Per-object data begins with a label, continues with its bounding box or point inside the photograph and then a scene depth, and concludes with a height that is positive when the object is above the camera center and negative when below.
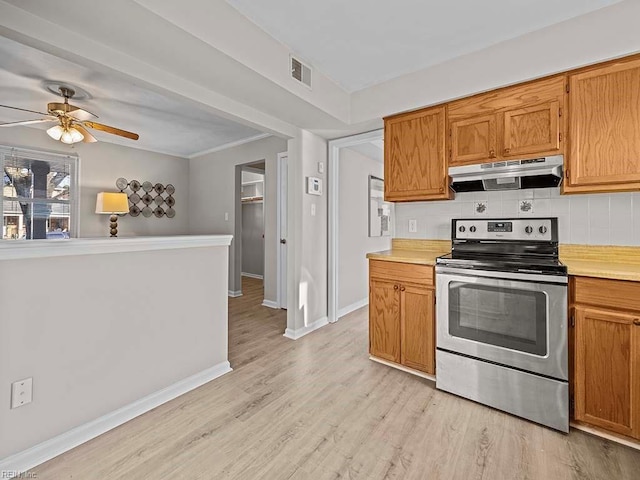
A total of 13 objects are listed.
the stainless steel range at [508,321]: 1.74 -0.52
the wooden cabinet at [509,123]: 2.02 +0.82
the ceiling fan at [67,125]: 2.79 +1.11
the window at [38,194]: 3.89 +0.63
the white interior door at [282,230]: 4.18 +0.13
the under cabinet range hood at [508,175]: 2.03 +0.45
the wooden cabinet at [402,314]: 2.26 -0.59
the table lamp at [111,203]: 4.20 +0.51
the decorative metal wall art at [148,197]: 4.87 +0.71
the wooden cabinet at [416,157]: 2.47 +0.70
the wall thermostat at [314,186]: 3.24 +0.58
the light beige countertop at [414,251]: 2.34 -0.12
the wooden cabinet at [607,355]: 1.55 -0.62
